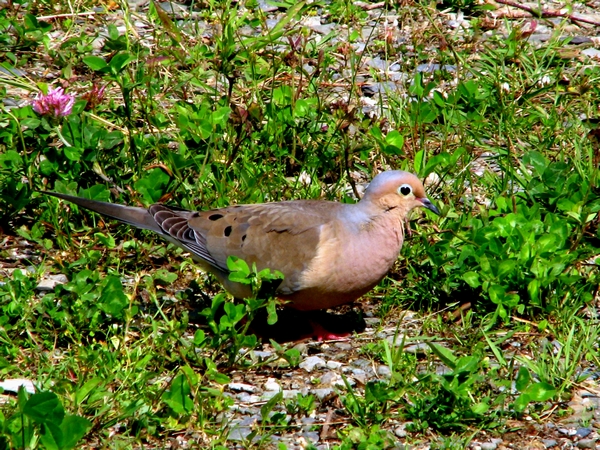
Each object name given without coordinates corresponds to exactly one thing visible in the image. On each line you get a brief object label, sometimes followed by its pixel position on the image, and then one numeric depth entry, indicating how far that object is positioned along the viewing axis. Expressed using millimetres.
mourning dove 7785
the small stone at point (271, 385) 7172
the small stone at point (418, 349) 7625
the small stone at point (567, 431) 6539
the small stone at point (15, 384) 6812
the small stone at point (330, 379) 7217
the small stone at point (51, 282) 8466
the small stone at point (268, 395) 6971
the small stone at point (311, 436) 6441
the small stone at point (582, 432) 6500
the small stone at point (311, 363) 7512
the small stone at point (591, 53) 12520
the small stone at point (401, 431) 6484
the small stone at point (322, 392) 6910
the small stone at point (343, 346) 7918
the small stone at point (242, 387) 7117
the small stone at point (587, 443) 6383
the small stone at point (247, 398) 6937
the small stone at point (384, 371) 7370
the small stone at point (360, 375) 7252
